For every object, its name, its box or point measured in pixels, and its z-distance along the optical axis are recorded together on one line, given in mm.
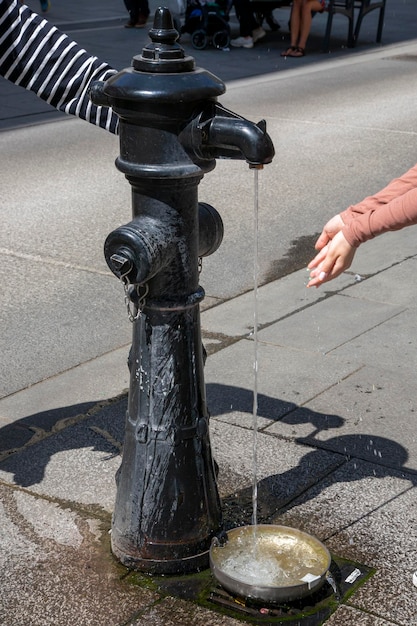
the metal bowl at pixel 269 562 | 2781
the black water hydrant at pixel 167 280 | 2666
